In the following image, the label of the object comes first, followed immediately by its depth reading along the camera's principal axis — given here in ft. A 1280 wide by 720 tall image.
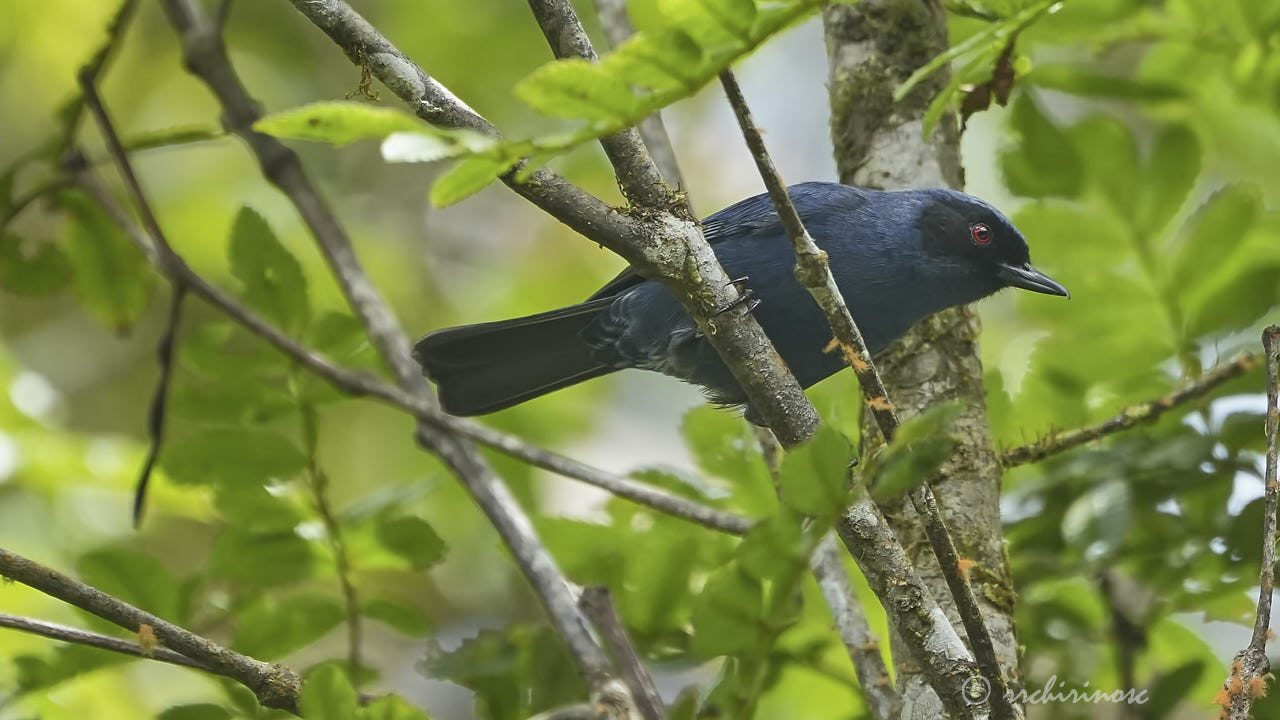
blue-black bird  26.50
